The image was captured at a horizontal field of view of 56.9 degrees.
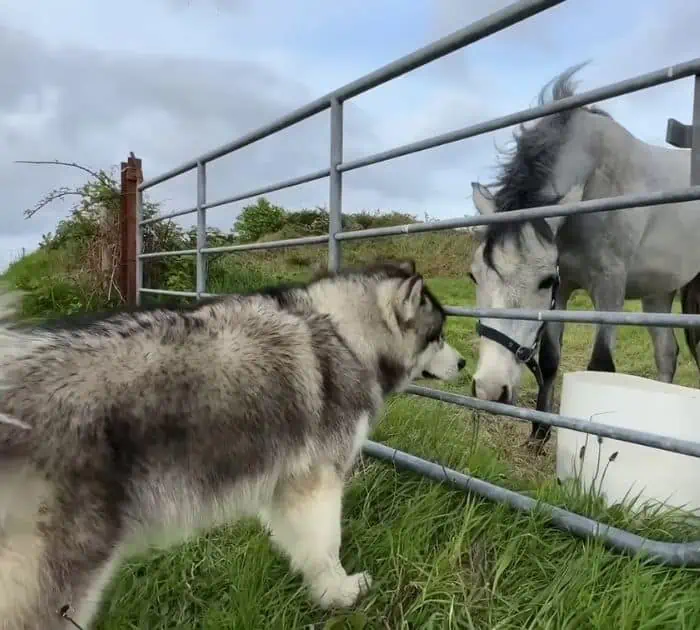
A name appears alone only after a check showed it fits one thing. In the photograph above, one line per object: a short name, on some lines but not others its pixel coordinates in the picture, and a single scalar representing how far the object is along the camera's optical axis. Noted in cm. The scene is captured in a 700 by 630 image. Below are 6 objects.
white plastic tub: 281
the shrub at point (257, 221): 764
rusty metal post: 757
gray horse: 379
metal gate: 226
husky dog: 179
